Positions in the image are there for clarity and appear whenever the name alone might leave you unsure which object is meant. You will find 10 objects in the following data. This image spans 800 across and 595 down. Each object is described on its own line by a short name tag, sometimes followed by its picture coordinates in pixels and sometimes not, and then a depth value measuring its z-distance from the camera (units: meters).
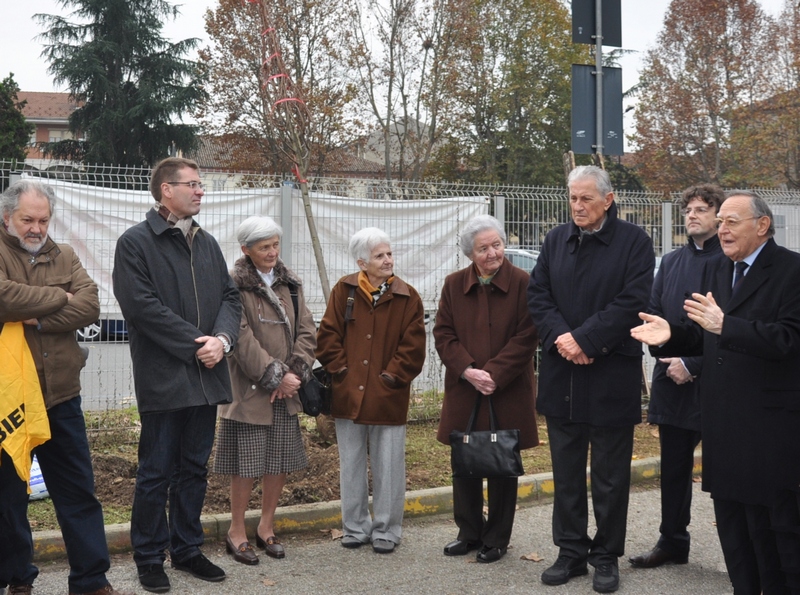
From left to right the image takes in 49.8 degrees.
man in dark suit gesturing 3.88
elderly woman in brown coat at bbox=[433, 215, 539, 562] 5.23
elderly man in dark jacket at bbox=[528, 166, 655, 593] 4.77
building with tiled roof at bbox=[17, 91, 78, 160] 57.78
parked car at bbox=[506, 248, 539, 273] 8.77
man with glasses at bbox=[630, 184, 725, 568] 5.07
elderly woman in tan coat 5.19
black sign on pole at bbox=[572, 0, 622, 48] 7.93
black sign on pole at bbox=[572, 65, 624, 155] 7.85
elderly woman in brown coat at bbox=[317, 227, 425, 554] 5.45
